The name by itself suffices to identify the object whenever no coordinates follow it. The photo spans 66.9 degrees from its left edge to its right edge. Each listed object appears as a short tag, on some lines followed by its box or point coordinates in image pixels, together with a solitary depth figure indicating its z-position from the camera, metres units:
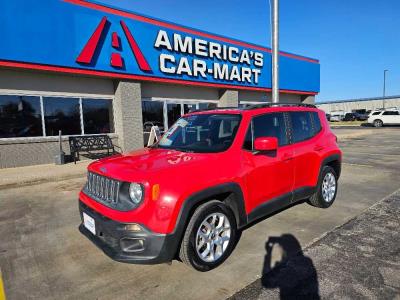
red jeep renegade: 2.94
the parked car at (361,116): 47.76
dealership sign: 9.55
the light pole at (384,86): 62.79
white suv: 33.31
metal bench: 11.22
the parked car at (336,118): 53.06
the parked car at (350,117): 49.44
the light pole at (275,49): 10.74
